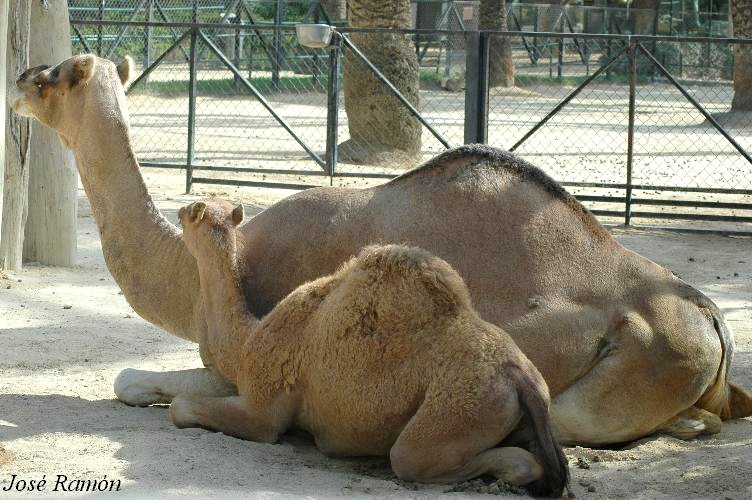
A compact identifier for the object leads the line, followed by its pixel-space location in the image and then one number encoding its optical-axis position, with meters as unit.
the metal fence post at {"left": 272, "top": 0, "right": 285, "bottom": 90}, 23.21
